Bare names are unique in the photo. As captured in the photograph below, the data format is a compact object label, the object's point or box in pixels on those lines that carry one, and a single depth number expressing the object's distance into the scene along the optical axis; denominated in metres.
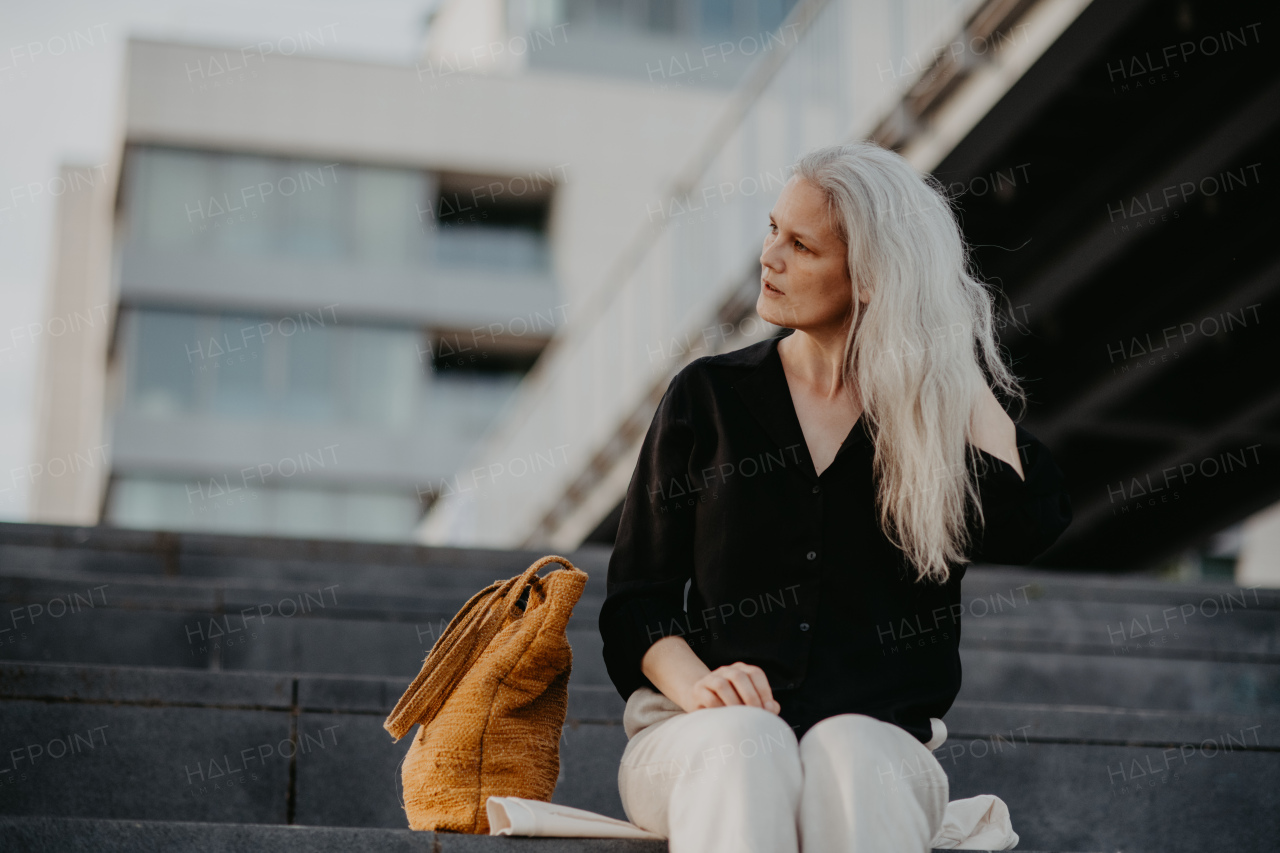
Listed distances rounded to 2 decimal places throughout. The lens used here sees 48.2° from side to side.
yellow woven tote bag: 2.77
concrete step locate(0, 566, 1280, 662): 4.83
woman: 2.75
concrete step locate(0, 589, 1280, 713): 4.79
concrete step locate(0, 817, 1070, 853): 2.67
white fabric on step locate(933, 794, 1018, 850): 2.88
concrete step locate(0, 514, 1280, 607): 6.04
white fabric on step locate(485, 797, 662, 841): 2.68
